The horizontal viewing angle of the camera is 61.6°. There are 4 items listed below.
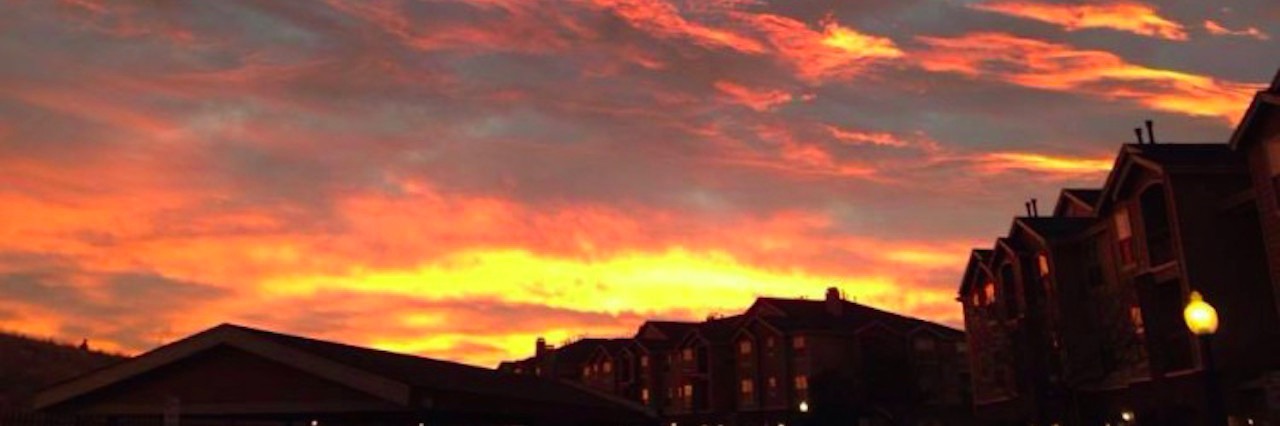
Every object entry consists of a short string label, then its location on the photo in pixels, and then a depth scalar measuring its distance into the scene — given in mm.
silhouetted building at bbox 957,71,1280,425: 36281
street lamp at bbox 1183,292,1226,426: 13547
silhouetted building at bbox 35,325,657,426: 20672
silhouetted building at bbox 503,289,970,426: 78125
